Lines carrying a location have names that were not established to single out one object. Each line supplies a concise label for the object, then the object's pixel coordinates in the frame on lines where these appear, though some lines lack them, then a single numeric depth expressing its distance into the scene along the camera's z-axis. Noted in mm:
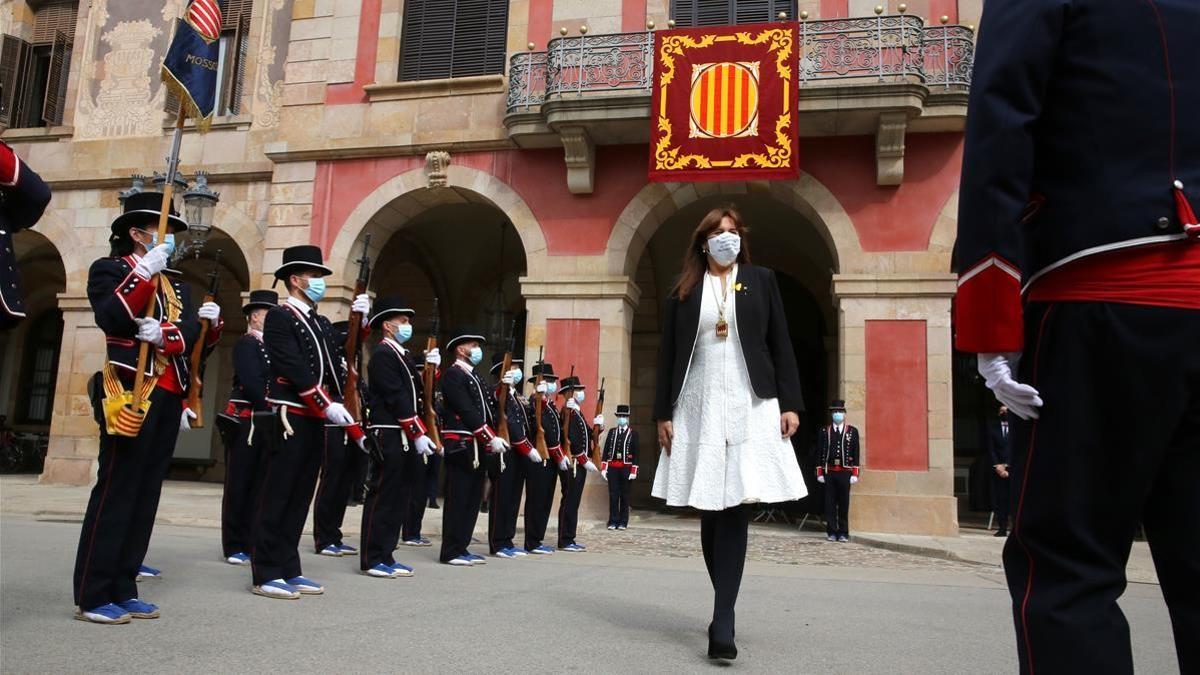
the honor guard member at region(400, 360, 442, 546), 7730
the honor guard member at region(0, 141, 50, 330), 3789
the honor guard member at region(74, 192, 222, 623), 4746
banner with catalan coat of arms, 13844
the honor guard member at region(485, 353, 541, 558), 8898
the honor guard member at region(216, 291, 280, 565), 7684
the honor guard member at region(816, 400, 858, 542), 13266
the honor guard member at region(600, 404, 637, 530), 14359
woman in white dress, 4352
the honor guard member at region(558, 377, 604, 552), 10438
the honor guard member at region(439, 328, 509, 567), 7910
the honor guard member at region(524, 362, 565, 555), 9602
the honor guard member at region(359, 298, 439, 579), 6938
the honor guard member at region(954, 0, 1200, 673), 2072
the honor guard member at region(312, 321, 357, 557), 8242
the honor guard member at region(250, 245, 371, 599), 5723
